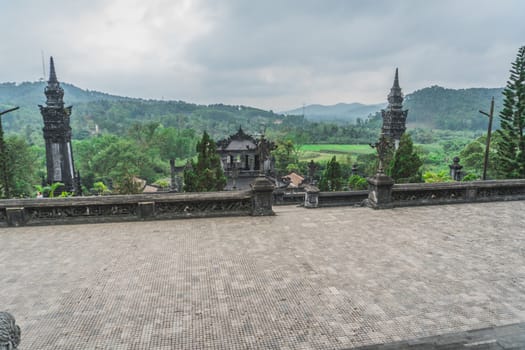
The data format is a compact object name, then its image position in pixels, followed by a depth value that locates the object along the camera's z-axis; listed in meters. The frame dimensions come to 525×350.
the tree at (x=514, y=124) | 19.95
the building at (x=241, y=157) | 33.22
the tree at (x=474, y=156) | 41.06
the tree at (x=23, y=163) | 38.19
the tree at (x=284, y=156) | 61.97
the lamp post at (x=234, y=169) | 28.72
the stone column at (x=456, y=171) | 21.58
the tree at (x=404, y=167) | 21.42
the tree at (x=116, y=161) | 51.56
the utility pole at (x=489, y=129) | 19.09
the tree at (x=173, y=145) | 79.94
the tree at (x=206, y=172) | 19.97
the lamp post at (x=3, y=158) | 17.28
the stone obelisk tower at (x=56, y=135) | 26.61
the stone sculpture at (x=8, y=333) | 2.65
